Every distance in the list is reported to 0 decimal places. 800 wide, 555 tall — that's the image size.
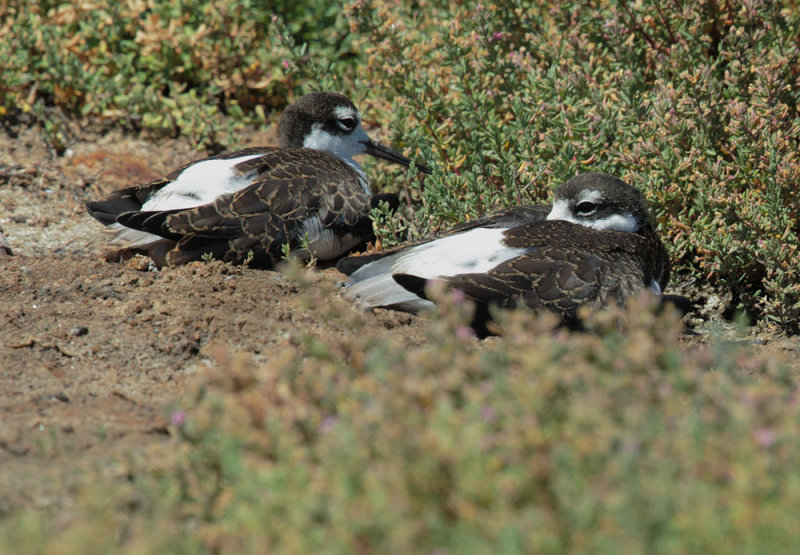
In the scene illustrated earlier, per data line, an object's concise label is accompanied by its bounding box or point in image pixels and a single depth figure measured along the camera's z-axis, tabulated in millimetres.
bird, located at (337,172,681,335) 9633
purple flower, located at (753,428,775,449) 5371
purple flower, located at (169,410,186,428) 6660
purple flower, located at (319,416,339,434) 5904
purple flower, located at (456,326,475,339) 6477
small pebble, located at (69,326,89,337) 9453
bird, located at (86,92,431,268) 11047
